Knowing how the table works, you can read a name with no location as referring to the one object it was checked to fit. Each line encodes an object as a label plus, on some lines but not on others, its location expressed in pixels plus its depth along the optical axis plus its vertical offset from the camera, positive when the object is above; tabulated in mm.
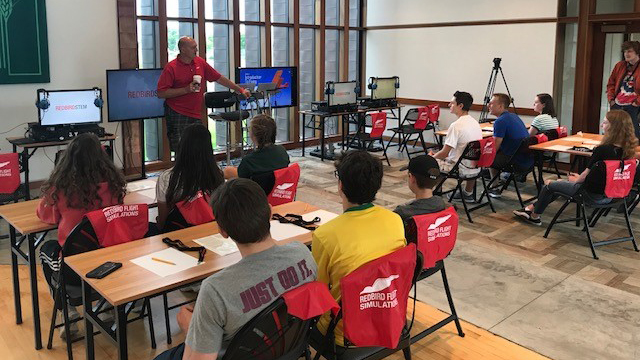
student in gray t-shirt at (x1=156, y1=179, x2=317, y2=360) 1830 -595
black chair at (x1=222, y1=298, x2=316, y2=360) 1867 -812
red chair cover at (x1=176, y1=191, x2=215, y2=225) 3201 -644
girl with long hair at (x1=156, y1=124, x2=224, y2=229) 3184 -431
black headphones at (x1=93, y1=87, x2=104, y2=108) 6391 -89
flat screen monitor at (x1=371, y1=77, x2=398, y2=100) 9734 +28
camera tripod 9024 +61
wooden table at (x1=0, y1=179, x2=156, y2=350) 3152 -736
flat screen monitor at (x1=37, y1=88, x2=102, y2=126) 6129 -191
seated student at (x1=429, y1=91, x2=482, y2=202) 5867 -450
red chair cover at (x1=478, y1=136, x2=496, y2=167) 5820 -594
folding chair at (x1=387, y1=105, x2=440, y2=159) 8965 -461
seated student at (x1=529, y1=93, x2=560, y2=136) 6792 -289
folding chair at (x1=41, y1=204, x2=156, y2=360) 2824 -707
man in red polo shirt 6195 +21
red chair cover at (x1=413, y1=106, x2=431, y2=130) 8922 -428
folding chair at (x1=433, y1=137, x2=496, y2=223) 5801 -660
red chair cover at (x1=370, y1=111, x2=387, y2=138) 8352 -470
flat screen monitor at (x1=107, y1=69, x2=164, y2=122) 6770 -59
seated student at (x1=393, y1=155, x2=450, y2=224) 3074 -536
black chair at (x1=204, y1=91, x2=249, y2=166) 7156 -119
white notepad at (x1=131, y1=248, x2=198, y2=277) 2455 -738
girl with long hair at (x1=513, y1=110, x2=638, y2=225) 4840 -501
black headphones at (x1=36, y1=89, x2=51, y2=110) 5969 -115
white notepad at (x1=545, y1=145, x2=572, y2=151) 5765 -555
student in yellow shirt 2357 -570
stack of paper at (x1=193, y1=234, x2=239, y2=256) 2698 -721
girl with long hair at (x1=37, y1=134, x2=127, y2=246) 3037 -500
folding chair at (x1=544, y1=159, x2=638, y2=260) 4680 -792
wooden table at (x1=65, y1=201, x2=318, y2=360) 2258 -749
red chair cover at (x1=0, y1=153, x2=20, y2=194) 4773 -682
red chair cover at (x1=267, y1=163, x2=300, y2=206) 3928 -634
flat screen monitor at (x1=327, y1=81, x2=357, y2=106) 8977 -54
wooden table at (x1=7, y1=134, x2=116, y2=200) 5832 -560
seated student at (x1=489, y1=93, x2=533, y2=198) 6188 -453
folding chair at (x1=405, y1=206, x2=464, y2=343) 2758 -683
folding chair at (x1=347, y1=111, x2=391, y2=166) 8367 -561
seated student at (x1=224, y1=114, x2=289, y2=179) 4074 -444
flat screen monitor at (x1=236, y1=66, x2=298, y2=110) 8305 +142
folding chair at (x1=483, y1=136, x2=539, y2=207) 6191 -787
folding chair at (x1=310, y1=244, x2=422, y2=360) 2170 -813
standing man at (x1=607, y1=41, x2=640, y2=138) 7000 +90
